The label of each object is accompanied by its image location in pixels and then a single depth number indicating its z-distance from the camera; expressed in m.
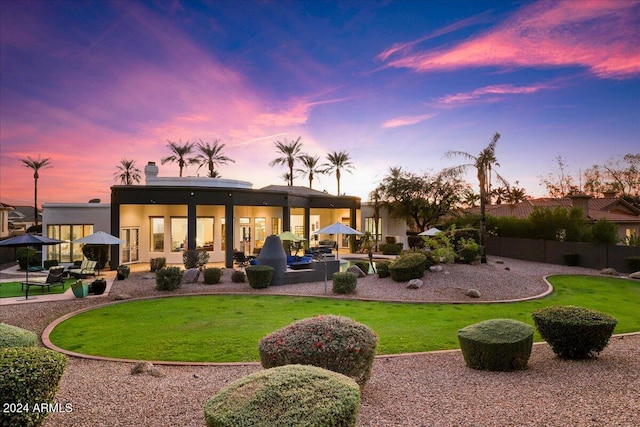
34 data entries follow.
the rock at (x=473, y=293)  13.45
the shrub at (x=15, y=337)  5.01
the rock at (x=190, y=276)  16.77
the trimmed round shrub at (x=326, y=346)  4.62
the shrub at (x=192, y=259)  19.78
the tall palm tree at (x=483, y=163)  21.69
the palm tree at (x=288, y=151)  42.81
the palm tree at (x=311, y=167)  43.59
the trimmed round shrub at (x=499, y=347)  5.96
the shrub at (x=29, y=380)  3.56
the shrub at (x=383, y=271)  16.80
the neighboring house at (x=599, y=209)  28.77
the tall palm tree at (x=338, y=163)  43.12
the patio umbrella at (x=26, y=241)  14.23
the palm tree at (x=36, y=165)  41.56
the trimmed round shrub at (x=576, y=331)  6.26
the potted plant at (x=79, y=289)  13.54
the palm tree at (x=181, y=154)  40.34
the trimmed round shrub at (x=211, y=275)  16.19
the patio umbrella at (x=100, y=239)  17.27
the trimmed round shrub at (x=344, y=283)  14.01
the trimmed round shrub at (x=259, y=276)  15.16
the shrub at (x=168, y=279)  14.61
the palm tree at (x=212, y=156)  40.47
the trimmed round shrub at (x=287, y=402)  2.86
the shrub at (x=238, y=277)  16.64
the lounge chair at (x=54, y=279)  14.85
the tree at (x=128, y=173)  55.03
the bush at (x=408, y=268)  15.75
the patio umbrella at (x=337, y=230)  18.20
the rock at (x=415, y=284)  14.80
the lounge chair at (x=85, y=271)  17.70
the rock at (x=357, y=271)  17.84
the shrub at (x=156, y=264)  19.50
